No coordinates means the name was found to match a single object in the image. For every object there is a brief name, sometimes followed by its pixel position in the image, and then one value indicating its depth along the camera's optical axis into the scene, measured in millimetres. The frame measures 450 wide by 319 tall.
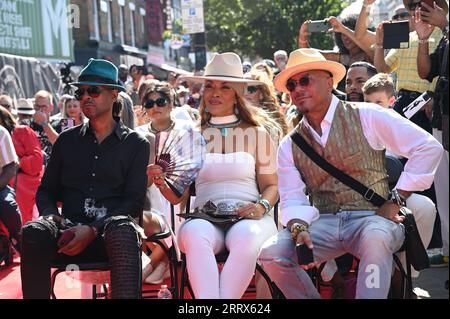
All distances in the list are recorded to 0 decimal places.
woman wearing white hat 4289
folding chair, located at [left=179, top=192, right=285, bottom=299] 4425
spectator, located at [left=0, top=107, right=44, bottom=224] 7953
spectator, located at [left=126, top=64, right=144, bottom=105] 11789
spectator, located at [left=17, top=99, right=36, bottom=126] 9852
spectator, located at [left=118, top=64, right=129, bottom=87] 12883
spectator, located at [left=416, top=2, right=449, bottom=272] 4422
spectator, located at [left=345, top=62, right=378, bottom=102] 5996
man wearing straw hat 3922
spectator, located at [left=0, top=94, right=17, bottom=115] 9638
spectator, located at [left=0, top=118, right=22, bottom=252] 6785
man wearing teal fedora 4172
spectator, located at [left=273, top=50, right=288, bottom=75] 10875
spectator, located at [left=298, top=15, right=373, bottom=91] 6820
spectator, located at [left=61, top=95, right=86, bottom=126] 8664
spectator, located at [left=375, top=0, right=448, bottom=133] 5875
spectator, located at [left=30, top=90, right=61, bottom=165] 8812
